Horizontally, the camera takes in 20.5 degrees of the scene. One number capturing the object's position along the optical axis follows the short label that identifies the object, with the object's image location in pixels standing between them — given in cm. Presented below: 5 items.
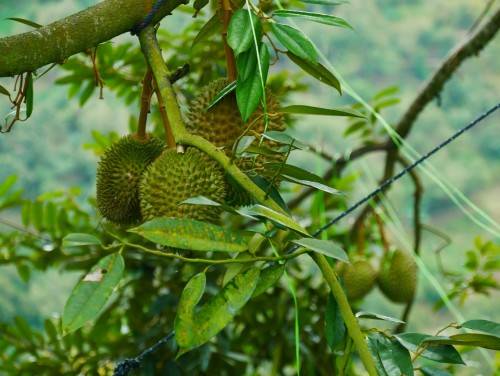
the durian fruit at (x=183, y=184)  216
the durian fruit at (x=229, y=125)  225
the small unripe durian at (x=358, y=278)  356
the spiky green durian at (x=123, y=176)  238
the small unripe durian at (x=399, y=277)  360
